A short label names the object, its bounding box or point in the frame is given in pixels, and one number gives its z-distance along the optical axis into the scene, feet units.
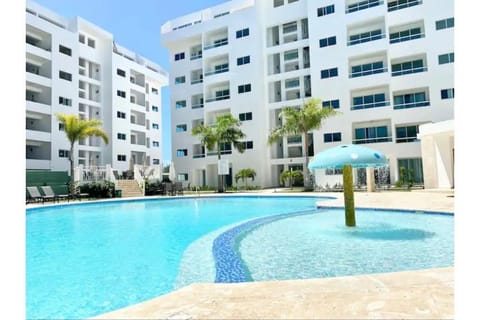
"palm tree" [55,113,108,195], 79.20
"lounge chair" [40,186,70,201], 60.17
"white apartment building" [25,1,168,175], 95.25
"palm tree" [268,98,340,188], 78.33
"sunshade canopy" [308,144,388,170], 23.88
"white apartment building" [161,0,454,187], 82.07
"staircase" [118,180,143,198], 77.05
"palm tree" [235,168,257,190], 93.86
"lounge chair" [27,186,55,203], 56.80
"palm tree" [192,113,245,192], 89.20
